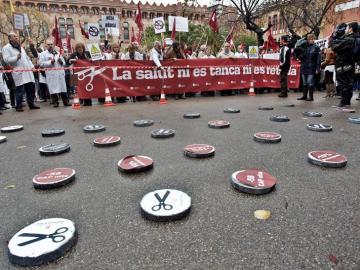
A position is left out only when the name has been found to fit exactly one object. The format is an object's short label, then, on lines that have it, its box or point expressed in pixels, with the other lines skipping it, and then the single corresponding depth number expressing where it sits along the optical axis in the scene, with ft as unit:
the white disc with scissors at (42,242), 6.09
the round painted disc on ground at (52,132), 18.61
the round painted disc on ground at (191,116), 23.63
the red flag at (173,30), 42.89
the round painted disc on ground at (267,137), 15.26
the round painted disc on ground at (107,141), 15.55
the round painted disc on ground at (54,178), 10.16
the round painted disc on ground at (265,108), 27.22
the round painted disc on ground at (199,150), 13.06
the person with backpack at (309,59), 30.53
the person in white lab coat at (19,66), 27.86
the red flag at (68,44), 52.00
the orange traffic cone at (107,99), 32.99
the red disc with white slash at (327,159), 11.36
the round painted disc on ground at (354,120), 19.93
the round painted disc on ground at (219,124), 19.31
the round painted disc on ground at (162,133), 17.13
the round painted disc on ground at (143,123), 20.88
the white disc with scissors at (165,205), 7.71
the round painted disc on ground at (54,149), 14.26
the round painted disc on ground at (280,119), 20.94
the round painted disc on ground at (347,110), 24.68
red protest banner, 33.19
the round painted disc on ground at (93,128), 19.25
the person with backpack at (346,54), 24.01
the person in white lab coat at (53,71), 31.86
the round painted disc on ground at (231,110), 25.67
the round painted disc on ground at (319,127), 17.57
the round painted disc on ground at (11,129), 20.32
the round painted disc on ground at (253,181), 9.19
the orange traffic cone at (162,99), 33.62
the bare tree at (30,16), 118.83
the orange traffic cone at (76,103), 31.99
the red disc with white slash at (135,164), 11.41
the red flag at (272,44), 59.47
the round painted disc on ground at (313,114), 22.68
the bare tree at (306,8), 80.23
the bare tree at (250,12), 72.82
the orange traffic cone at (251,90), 41.57
